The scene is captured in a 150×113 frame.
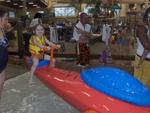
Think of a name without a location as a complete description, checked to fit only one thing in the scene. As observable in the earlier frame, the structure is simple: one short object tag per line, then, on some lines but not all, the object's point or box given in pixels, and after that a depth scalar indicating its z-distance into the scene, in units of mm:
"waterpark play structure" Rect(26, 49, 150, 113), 2975
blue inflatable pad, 2983
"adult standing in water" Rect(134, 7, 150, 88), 3363
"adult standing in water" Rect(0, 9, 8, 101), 3758
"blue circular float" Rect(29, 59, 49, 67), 4500
